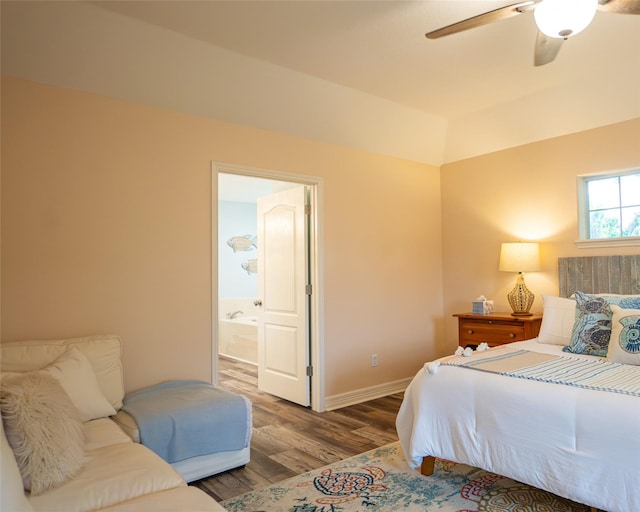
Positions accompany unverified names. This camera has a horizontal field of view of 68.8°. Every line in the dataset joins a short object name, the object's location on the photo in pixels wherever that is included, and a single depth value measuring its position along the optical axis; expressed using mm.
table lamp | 4219
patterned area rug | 2441
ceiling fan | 1943
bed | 1990
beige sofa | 1672
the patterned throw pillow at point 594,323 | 3031
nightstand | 4070
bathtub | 6664
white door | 4332
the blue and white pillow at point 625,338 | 2711
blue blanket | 2564
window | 3923
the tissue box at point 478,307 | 4414
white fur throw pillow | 1749
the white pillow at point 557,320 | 3482
